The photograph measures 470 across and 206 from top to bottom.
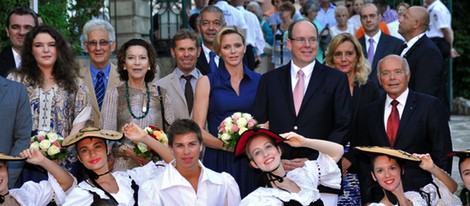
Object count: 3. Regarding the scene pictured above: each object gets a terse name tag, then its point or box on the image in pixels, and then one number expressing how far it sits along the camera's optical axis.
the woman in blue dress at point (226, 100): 13.68
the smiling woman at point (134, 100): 13.51
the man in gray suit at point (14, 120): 12.75
